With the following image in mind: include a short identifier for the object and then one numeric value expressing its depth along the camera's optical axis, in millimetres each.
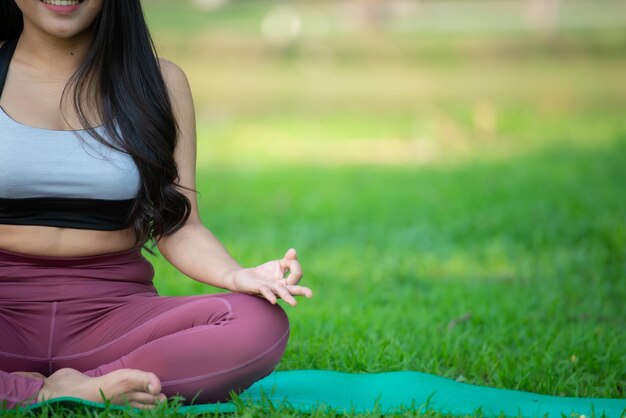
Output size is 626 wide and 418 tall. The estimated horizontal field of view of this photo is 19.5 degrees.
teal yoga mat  4723
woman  4464
